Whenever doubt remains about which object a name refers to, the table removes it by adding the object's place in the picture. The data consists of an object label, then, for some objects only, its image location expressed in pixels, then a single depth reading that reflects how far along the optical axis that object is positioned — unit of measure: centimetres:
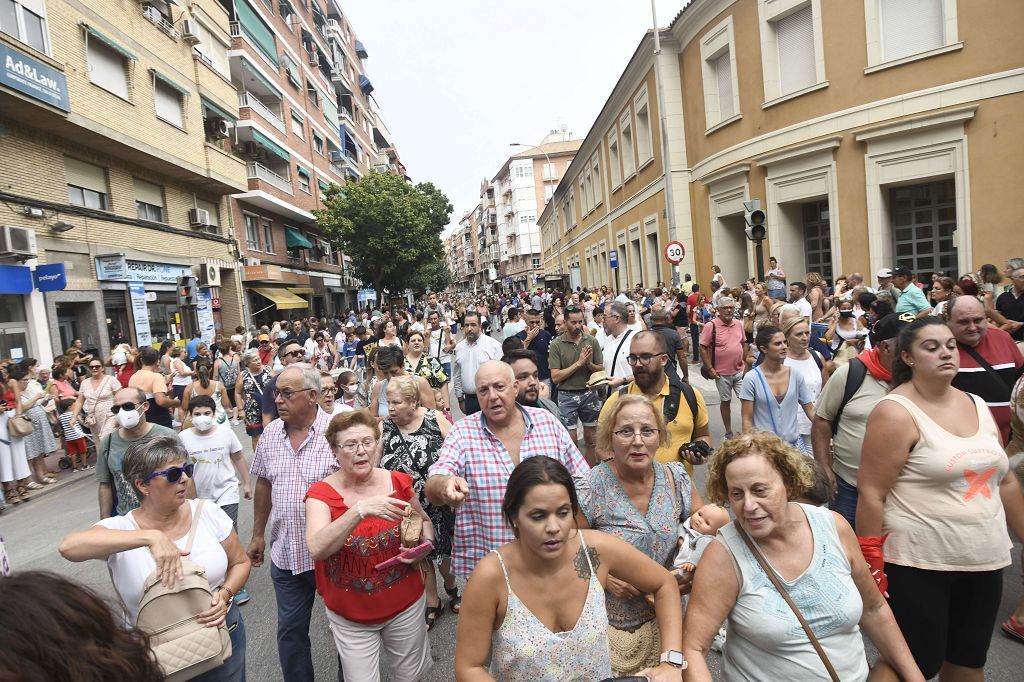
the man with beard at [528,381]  478
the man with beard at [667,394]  384
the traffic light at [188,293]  2025
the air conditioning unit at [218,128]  2353
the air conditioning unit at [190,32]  2022
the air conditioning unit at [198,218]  2144
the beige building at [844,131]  1295
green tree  3425
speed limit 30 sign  1647
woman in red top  284
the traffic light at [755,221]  1116
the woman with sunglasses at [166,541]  245
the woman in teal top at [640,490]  264
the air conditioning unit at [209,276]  2142
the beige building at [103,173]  1332
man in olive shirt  674
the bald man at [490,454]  305
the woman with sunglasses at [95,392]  847
